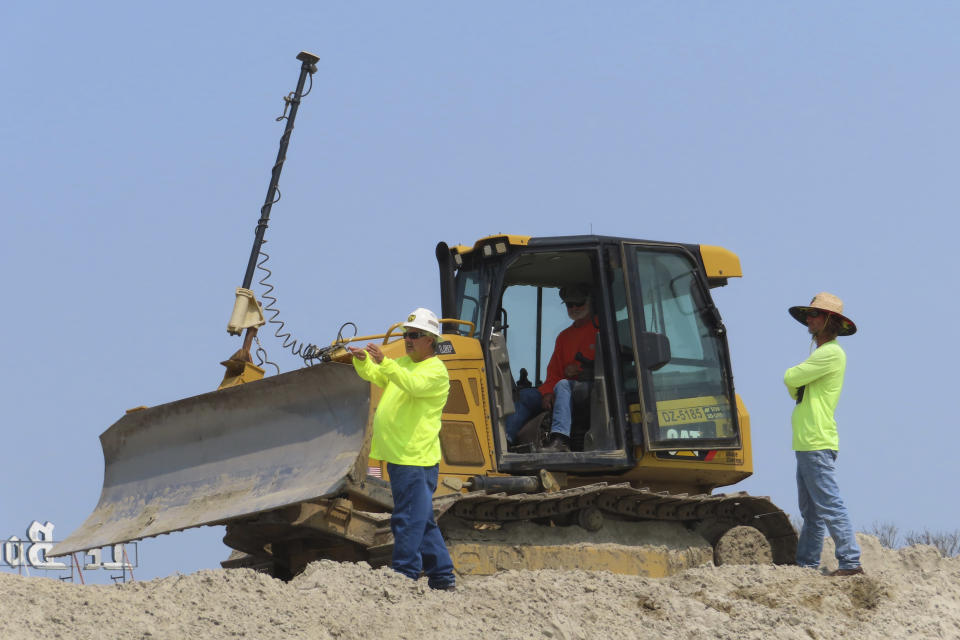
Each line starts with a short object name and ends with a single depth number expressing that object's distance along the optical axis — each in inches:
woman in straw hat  738.2
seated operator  776.3
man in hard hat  617.0
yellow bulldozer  713.6
